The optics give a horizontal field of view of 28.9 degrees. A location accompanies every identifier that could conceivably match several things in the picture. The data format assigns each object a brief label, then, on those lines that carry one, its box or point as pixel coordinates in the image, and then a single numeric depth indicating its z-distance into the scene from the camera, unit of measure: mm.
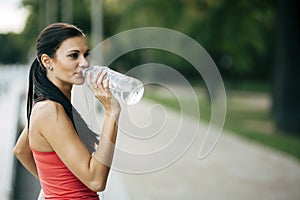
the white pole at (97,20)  30256
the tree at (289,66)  15523
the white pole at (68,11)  46594
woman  2039
